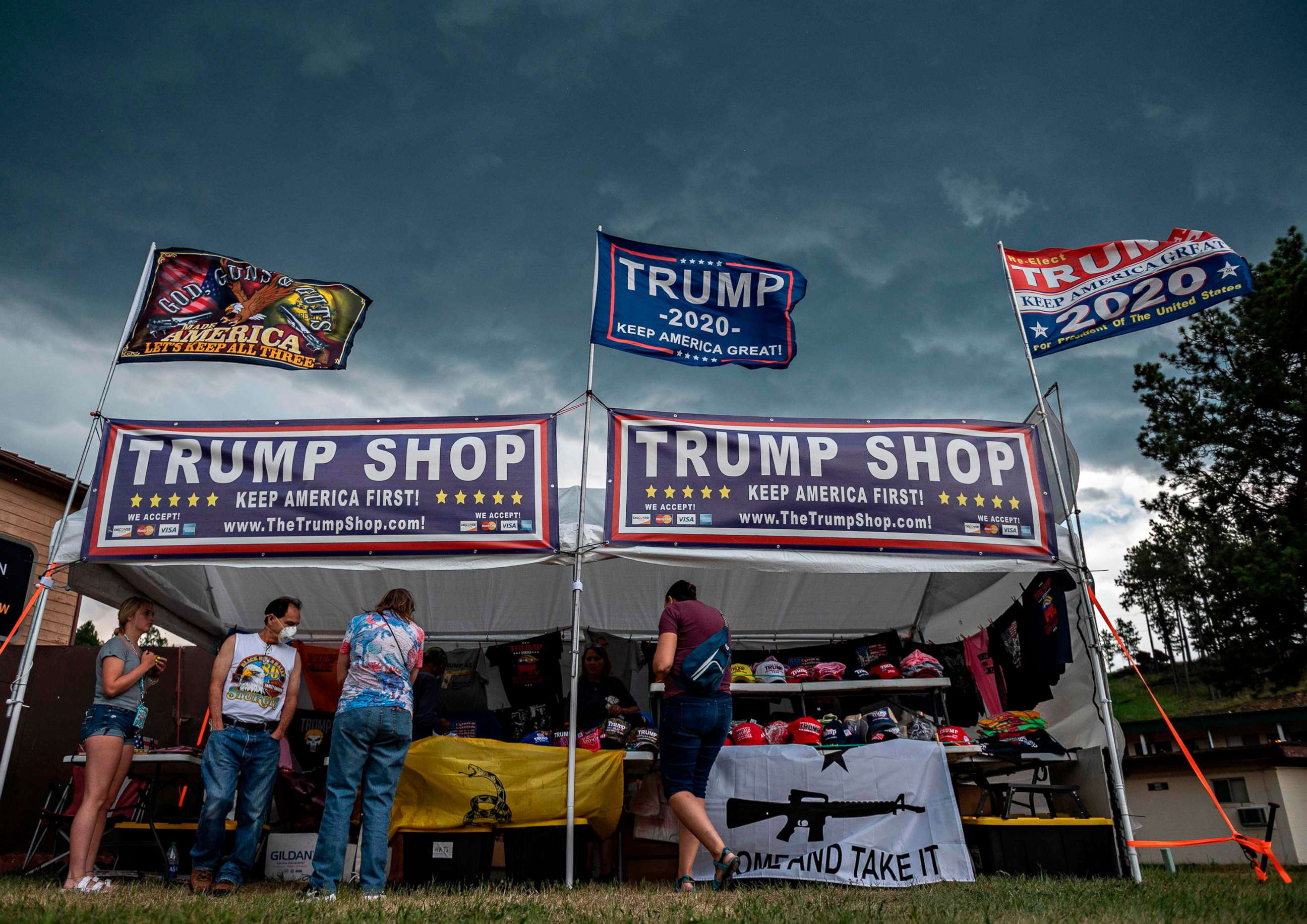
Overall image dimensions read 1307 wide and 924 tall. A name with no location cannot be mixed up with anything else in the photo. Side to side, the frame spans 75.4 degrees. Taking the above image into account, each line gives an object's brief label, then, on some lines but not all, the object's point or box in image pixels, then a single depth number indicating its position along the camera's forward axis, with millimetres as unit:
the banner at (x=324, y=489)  6094
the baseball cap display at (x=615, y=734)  6234
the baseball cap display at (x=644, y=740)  5945
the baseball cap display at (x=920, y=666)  6730
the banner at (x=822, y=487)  6180
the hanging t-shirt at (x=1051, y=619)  6691
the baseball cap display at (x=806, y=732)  6188
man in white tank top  4957
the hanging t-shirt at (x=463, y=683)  9258
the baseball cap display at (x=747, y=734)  6145
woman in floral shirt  4566
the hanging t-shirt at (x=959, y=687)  8375
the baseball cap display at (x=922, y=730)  6180
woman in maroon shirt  4926
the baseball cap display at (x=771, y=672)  7062
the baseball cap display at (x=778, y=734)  6320
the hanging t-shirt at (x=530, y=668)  9148
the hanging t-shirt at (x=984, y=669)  8008
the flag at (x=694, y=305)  7164
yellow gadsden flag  5414
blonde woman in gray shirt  4816
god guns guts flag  7215
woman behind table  7543
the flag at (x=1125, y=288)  7359
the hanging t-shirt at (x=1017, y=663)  7172
